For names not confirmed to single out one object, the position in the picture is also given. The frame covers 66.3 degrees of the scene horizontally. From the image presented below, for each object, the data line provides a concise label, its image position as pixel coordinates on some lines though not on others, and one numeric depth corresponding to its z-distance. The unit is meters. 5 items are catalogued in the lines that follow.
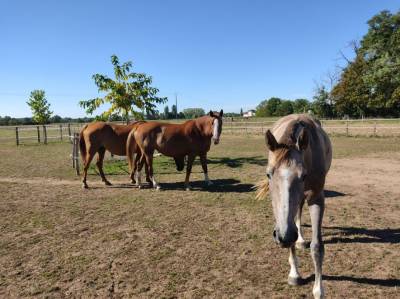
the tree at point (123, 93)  12.66
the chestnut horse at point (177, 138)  8.27
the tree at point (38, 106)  32.25
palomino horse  2.44
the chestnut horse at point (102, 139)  8.74
